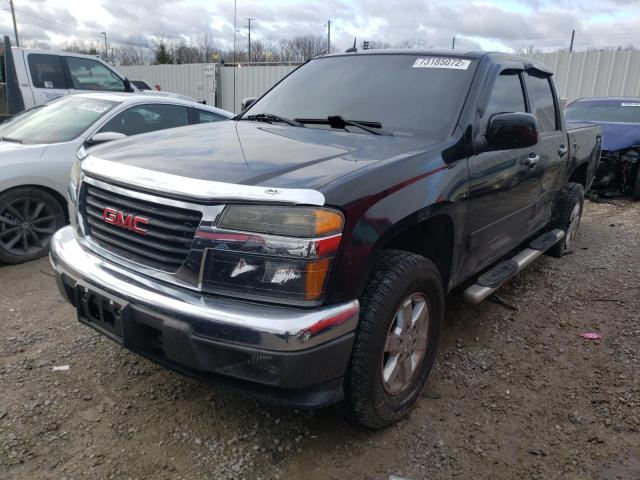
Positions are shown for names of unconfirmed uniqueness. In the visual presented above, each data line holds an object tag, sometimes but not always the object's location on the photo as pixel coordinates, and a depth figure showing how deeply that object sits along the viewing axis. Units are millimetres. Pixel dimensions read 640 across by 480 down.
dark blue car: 8047
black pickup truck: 1963
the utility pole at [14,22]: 42094
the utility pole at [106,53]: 49062
